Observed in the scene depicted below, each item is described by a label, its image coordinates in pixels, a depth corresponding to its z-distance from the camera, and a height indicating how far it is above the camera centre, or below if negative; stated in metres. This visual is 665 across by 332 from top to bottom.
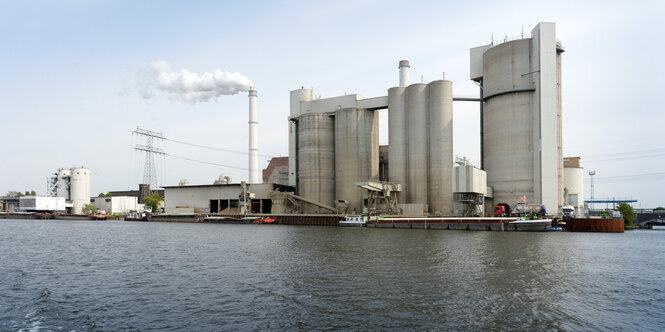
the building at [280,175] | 135.38 +2.15
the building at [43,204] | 153.50 -7.17
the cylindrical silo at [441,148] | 81.81 +6.15
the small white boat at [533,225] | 62.97 -6.26
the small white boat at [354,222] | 78.76 -7.10
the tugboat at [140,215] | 119.01 -8.93
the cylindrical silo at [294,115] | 104.99 +15.84
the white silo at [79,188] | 157.86 -1.71
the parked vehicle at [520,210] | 68.25 -4.67
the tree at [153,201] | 134.75 -5.52
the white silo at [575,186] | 87.06 -1.08
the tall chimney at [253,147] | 107.25 +8.49
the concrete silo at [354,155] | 92.50 +5.55
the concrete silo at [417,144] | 84.38 +7.11
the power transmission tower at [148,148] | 137.74 +10.82
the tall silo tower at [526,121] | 72.38 +10.02
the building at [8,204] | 180.85 -8.22
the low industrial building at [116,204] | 161.62 -7.67
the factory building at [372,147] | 82.94 +7.23
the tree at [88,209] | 150.96 -8.97
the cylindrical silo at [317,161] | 96.38 +4.66
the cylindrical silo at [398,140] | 87.12 +8.22
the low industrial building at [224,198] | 101.50 -3.74
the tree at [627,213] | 107.81 -7.97
